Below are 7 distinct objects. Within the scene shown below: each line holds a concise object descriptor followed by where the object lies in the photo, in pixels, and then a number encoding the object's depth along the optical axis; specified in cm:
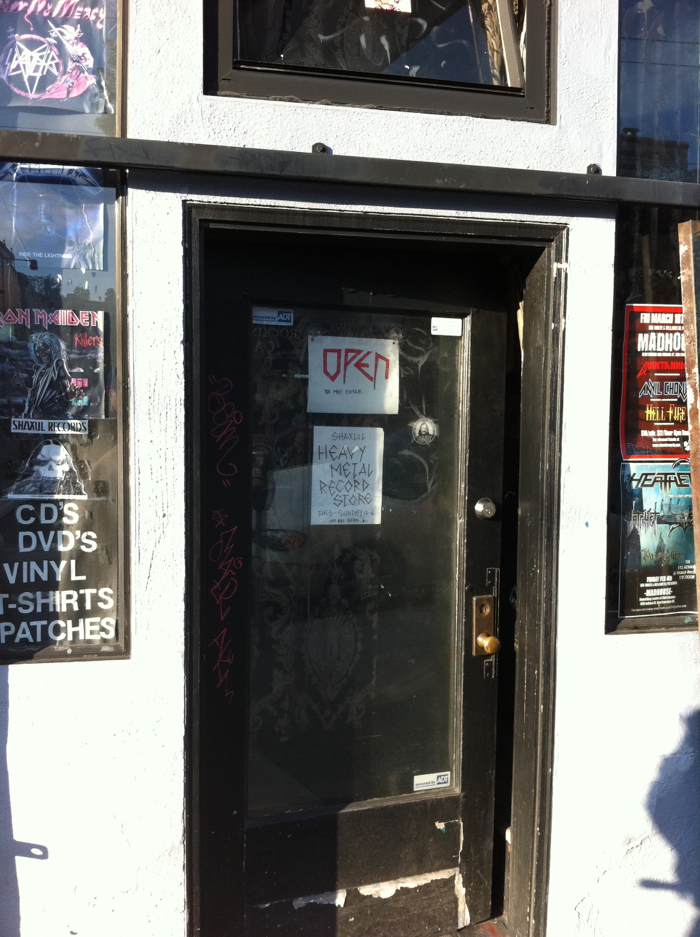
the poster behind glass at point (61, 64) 223
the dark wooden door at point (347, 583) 250
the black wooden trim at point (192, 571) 227
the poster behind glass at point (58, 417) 223
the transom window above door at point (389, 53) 232
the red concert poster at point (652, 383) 264
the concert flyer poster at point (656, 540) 270
